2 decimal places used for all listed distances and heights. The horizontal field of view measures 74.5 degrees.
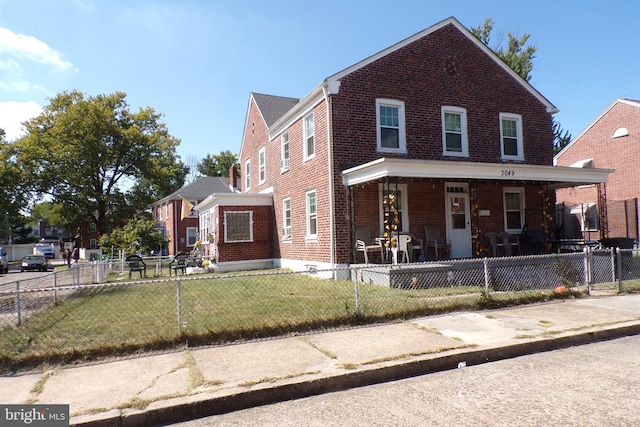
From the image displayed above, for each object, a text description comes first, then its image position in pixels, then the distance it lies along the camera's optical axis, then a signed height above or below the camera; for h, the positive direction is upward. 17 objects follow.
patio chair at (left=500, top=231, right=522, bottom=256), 14.81 -0.59
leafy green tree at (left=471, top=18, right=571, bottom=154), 37.85 +15.72
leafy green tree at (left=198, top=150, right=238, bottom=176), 62.31 +10.75
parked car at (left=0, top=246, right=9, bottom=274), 27.91 -1.52
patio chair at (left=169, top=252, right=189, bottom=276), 16.91 -1.11
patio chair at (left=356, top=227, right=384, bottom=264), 12.77 -0.40
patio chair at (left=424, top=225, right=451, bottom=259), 13.99 -0.39
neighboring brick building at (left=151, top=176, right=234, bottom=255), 38.47 +2.10
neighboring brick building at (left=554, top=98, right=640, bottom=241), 21.03 +2.78
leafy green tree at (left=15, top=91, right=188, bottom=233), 34.41 +6.92
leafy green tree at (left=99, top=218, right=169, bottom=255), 22.11 -0.06
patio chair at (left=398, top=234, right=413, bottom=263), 12.23 -0.44
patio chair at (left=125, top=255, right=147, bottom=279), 16.08 -1.09
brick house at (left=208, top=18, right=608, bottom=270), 12.95 +2.69
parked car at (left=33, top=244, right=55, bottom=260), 53.19 -1.33
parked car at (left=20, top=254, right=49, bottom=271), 30.64 -1.70
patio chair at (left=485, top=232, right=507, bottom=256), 14.77 -0.54
